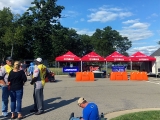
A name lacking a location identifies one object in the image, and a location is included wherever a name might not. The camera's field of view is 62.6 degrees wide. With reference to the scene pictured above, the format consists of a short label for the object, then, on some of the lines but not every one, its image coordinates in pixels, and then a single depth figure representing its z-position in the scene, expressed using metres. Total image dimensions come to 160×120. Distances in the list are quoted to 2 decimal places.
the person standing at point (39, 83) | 4.31
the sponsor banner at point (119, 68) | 14.51
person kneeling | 2.61
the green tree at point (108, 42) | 50.56
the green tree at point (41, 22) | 30.18
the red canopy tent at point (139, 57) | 14.39
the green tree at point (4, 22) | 26.85
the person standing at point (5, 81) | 4.13
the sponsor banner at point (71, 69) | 14.80
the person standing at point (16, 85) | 3.96
